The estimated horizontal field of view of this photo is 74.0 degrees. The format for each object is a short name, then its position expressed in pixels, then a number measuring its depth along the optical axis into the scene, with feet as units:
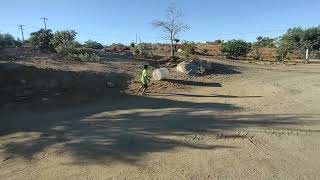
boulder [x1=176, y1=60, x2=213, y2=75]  34.31
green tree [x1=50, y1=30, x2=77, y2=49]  42.49
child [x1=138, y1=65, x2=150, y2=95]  27.22
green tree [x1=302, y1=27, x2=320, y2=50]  61.98
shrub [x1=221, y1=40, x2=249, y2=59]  55.23
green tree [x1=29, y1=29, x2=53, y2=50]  43.97
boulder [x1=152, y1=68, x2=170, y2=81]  30.96
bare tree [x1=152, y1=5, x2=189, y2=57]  45.34
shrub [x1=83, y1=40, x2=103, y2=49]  57.27
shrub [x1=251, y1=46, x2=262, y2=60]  56.15
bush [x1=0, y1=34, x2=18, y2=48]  48.13
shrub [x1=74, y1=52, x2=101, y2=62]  36.04
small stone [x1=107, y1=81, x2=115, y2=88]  28.26
